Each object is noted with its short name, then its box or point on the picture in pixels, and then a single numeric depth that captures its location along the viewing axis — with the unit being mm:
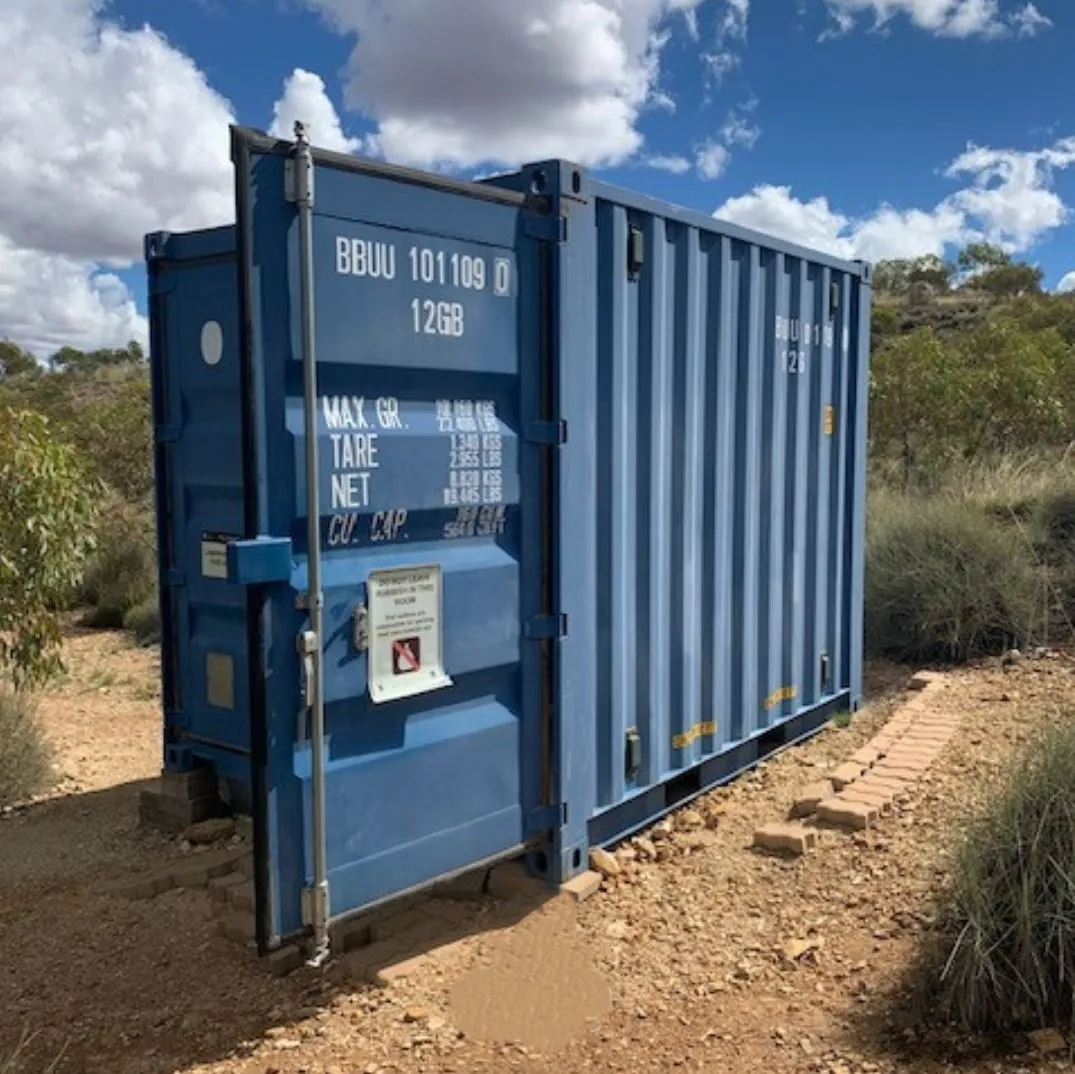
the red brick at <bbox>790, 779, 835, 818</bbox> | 5301
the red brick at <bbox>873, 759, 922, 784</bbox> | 5582
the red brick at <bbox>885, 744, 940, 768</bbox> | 5809
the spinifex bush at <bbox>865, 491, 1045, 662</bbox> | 8453
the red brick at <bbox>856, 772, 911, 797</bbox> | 5395
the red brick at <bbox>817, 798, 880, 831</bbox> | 5008
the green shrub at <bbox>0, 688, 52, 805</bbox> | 6457
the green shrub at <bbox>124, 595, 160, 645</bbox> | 11586
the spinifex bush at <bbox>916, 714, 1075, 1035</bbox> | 3336
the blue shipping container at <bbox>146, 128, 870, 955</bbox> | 3555
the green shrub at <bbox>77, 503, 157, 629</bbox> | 12672
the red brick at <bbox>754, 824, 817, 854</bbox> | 4863
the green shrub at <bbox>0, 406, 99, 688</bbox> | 6188
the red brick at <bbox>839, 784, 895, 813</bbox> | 5188
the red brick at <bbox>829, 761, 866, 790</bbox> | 5574
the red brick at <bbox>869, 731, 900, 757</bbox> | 6119
